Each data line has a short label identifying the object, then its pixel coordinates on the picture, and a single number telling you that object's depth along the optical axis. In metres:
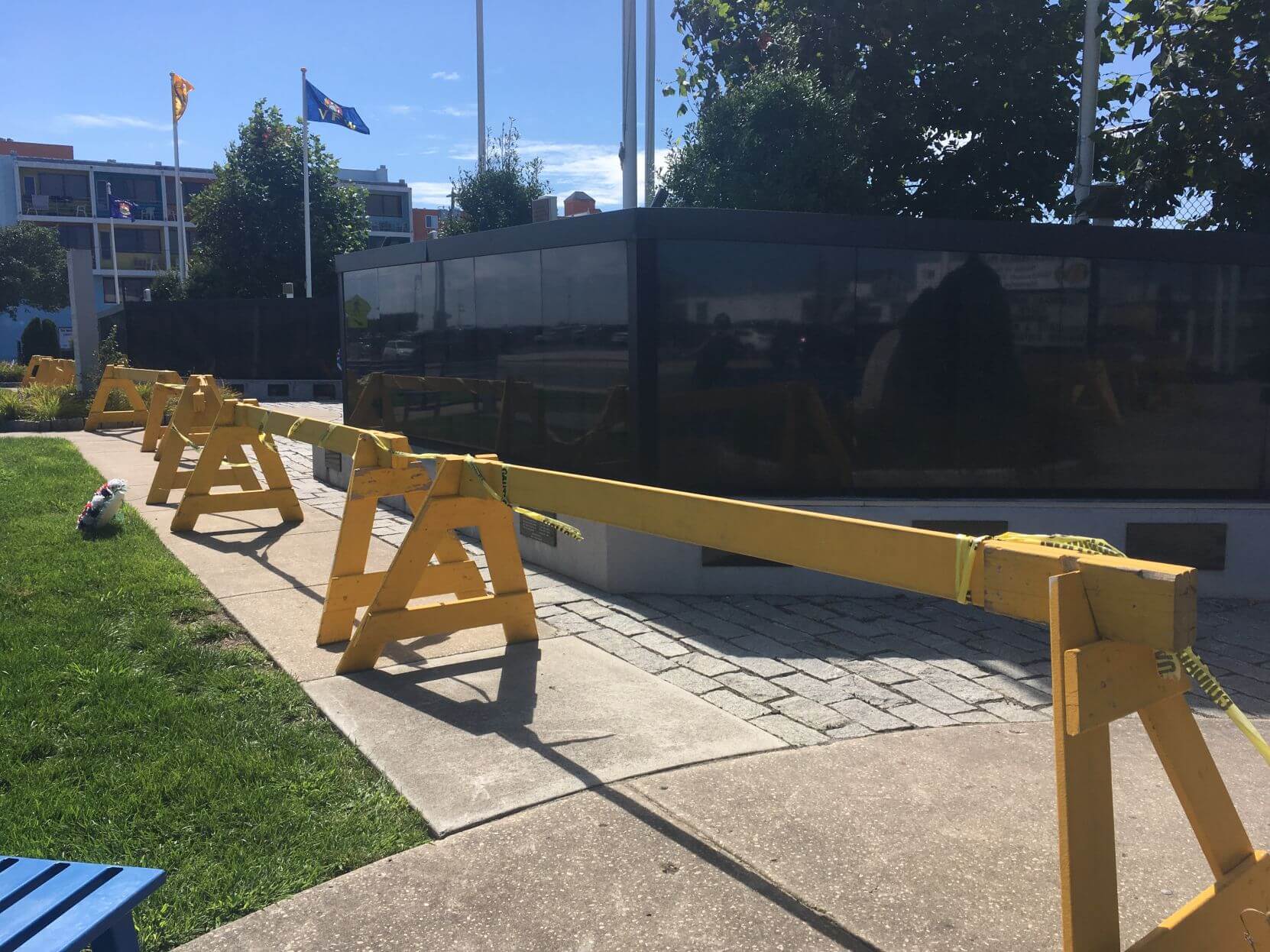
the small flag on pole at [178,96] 38.59
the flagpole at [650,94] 20.22
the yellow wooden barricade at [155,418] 13.79
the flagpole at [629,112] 17.45
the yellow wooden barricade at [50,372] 21.62
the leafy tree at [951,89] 14.57
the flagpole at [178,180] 39.46
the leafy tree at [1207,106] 10.19
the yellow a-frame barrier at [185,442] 9.39
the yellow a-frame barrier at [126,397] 16.69
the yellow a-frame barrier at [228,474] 8.63
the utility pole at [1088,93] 11.57
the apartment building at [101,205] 68.19
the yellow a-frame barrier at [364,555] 5.59
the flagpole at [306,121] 31.62
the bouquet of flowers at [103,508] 8.05
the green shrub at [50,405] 17.50
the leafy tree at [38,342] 38.31
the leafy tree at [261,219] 33.38
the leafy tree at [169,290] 34.72
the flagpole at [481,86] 29.75
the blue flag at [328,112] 32.12
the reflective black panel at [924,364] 6.96
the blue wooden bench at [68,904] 2.11
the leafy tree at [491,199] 28.50
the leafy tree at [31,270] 48.91
